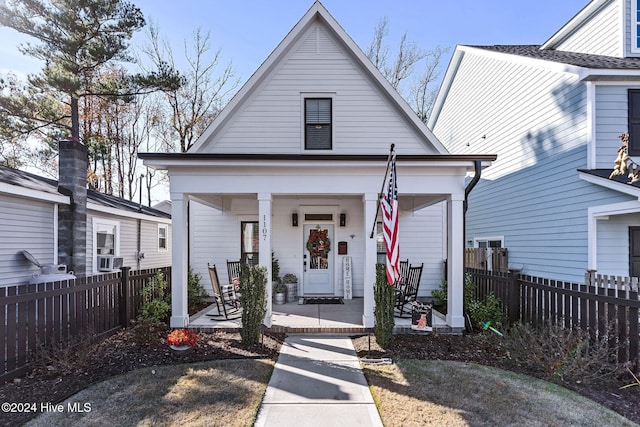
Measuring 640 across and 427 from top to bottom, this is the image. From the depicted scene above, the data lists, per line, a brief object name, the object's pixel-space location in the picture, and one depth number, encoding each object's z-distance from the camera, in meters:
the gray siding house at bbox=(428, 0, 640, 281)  7.05
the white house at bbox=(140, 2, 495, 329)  6.55
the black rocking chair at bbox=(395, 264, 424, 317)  7.43
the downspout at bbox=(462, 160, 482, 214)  6.46
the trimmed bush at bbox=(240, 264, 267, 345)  5.58
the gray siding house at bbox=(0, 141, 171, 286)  6.89
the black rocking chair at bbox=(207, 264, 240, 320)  7.06
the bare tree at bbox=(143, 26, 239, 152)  18.67
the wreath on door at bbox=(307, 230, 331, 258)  9.82
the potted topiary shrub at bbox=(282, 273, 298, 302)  9.29
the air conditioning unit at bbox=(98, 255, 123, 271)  9.57
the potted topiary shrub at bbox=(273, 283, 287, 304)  8.95
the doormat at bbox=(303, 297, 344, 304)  8.98
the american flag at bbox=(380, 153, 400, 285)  5.26
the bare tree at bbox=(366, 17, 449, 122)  19.59
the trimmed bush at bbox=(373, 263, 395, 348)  5.45
